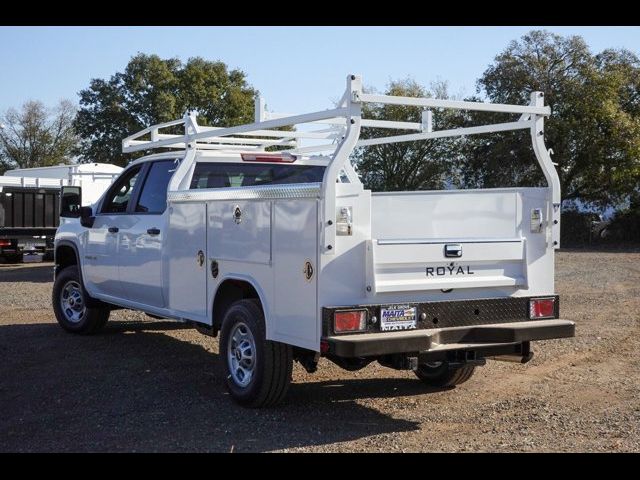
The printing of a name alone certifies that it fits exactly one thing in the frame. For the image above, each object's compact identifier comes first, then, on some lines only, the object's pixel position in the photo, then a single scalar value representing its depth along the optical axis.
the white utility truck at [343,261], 5.64
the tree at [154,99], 38.97
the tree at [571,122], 30.36
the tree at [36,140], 48.47
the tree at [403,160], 28.09
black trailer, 21.98
